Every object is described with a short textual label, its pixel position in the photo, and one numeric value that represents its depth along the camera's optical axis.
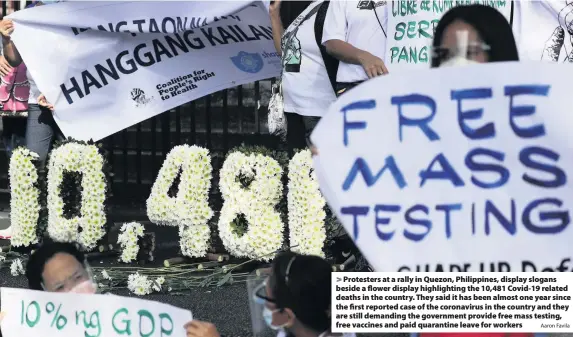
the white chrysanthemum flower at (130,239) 12.87
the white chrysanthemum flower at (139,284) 11.61
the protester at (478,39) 6.67
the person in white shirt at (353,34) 11.56
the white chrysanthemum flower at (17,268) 12.74
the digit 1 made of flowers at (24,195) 13.36
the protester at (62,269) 7.43
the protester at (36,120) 13.66
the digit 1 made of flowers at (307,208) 11.79
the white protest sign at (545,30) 11.34
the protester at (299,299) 6.57
